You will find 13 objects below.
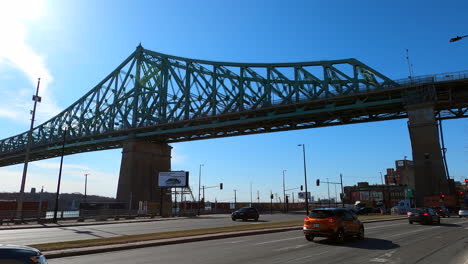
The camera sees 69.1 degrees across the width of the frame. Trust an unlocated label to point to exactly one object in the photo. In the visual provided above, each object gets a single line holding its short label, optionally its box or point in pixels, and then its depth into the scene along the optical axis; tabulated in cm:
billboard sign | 6284
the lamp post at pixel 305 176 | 5275
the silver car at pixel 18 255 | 601
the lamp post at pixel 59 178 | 3873
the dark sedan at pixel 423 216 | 2814
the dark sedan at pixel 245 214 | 3888
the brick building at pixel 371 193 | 12875
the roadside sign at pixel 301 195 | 11784
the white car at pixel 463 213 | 4318
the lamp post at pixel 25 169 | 3641
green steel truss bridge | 5591
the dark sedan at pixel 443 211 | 4250
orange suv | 1536
